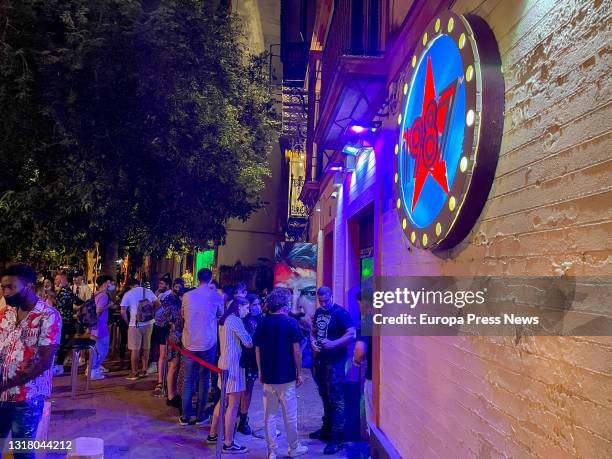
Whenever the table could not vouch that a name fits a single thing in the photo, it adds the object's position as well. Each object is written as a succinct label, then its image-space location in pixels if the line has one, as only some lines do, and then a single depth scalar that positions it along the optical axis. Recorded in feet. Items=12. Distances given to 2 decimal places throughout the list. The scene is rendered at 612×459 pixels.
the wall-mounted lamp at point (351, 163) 26.55
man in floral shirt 13.04
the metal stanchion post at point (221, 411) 18.57
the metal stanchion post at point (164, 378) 29.54
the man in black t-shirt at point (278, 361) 19.17
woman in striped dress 20.53
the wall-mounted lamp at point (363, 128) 19.84
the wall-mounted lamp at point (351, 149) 23.61
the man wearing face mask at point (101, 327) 33.60
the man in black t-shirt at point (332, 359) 21.29
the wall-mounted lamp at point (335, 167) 29.62
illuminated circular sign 8.60
